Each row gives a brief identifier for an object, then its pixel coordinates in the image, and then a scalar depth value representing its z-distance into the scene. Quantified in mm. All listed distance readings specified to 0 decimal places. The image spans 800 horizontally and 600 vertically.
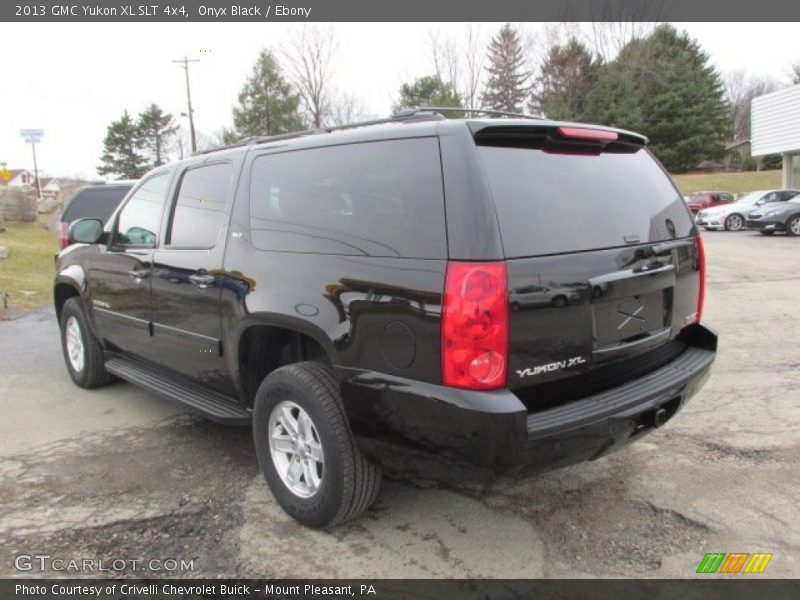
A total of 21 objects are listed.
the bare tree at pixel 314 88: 45688
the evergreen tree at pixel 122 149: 72562
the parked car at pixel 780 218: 19969
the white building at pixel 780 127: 29891
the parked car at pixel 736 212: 22719
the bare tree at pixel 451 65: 45188
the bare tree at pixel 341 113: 47438
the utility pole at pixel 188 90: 44125
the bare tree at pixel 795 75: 61344
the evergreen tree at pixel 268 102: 48969
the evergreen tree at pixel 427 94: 45344
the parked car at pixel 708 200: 30406
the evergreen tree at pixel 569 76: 48562
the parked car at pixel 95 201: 8758
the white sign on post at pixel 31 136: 24062
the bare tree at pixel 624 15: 45875
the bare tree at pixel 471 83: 45344
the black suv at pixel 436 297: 2438
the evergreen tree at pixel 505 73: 49594
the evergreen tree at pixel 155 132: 74000
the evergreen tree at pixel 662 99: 46156
